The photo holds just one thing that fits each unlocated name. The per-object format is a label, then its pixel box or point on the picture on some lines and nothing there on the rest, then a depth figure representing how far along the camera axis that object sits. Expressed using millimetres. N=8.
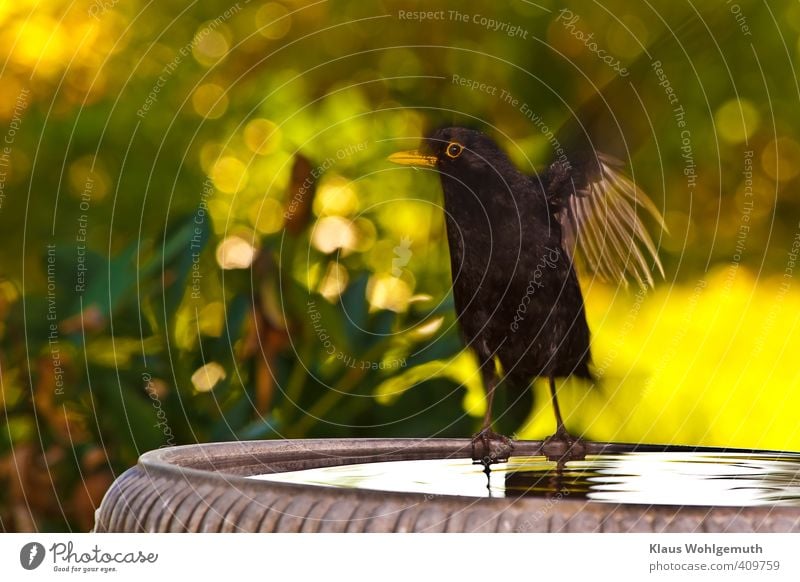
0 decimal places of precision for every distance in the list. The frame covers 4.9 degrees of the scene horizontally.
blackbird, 4404
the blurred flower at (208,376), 4553
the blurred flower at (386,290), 4677
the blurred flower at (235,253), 4625
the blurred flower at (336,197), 4678
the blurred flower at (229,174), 4698
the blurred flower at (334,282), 4595
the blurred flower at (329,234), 4647
